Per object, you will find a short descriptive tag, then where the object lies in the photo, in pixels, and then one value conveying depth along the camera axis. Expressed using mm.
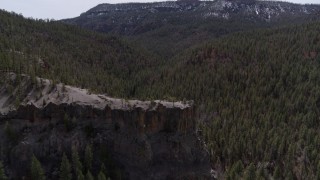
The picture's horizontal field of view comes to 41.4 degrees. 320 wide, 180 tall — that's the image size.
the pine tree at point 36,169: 59219
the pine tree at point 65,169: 60844
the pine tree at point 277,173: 100850
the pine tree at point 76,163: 62084
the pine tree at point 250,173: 89438
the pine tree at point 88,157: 63494
